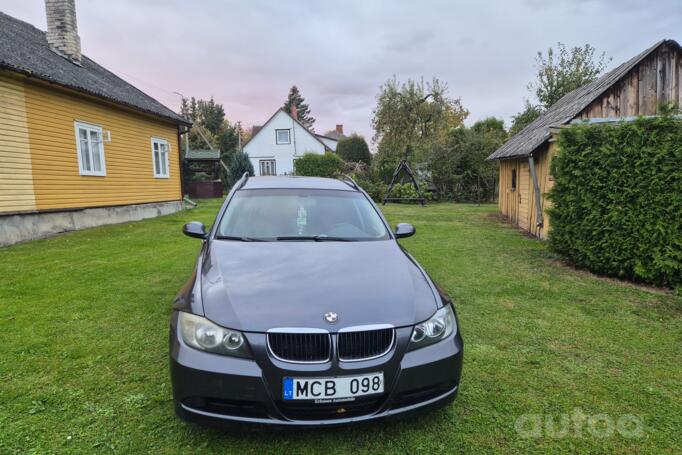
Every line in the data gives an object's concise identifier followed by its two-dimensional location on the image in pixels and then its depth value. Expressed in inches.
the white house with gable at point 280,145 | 1398.9
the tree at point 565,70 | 941.2
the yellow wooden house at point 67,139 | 341.7
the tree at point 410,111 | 1103.0
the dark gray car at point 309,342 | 73.6
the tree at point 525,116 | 980.6
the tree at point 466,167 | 860.0
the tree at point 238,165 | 1084.5
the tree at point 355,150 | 1423.5
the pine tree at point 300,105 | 2780.8
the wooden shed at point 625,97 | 365.7
